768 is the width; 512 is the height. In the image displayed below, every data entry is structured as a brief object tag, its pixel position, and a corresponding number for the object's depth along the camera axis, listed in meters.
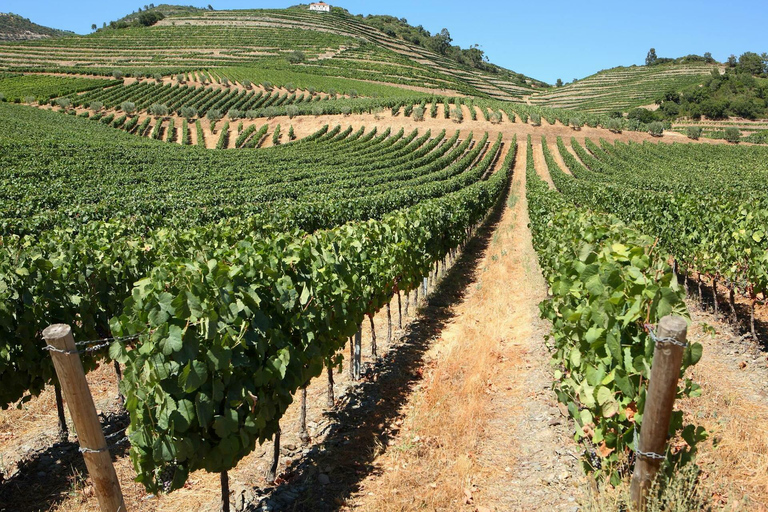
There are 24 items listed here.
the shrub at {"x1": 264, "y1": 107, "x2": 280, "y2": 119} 68.44
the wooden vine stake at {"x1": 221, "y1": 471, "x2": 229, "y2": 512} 4.05
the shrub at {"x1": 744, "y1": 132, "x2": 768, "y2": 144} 64.94
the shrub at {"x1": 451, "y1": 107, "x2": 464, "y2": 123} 66.94
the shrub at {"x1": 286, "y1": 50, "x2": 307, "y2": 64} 111.50
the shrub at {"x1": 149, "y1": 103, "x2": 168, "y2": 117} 67.25
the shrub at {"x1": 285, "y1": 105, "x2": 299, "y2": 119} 67.56
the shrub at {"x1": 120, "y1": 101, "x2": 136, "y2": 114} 67.56
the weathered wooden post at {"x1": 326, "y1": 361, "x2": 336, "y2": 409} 6.52
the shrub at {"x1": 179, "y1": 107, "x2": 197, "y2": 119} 67.56
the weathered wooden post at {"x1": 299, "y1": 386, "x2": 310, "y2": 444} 5.77
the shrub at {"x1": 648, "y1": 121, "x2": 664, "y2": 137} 63.25
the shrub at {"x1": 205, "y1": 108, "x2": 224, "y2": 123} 67.94
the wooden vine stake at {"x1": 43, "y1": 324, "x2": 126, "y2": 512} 3.09
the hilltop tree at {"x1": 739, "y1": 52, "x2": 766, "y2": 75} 119.12
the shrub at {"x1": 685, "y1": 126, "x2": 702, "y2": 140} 62.59
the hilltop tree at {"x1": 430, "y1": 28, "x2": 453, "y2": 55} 177.62
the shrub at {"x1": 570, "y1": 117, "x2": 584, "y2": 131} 65.15
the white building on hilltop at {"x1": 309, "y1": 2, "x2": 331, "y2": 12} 190.02
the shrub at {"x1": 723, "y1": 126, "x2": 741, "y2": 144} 63.69
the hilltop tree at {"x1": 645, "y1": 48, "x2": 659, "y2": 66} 167.95
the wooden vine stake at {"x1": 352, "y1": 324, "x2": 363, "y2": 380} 7.48
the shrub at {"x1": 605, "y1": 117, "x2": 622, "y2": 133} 64.34
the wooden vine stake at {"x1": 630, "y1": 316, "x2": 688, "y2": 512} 2.87
